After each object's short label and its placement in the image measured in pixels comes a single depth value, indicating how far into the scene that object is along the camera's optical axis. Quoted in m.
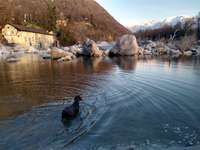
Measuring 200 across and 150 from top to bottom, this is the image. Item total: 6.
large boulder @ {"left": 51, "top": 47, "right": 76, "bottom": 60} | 26.11
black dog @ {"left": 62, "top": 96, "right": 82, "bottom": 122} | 6.00
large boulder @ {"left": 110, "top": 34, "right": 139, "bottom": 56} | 31.89
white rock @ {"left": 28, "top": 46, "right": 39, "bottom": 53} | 42.41
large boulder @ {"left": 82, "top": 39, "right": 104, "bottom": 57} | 31.02
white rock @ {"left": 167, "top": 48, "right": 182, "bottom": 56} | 34.94
